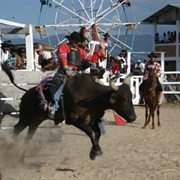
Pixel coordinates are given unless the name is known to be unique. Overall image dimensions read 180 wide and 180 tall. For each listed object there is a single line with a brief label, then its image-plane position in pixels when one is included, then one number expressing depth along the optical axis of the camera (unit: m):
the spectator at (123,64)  19.49
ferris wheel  31.41
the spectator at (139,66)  21.49
